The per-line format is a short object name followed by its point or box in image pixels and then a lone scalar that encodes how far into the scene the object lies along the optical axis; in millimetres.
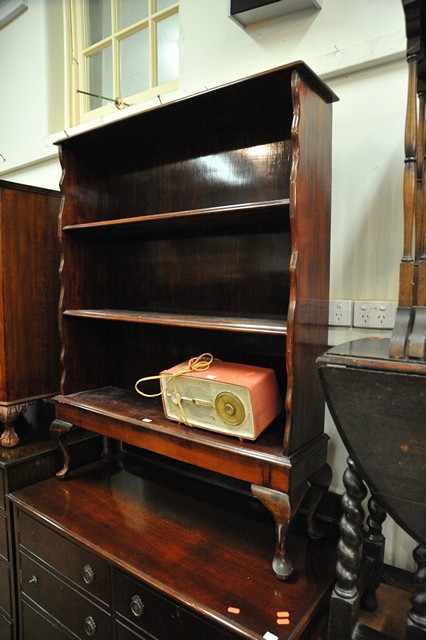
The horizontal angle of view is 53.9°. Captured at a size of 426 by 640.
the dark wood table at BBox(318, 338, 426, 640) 901
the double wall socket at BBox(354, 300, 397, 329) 1385
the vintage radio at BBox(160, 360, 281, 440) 1285
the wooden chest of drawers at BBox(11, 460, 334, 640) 1151
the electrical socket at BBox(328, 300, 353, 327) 1463
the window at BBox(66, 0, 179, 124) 2168
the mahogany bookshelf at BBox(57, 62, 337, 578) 1231
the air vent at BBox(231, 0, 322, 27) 1467
